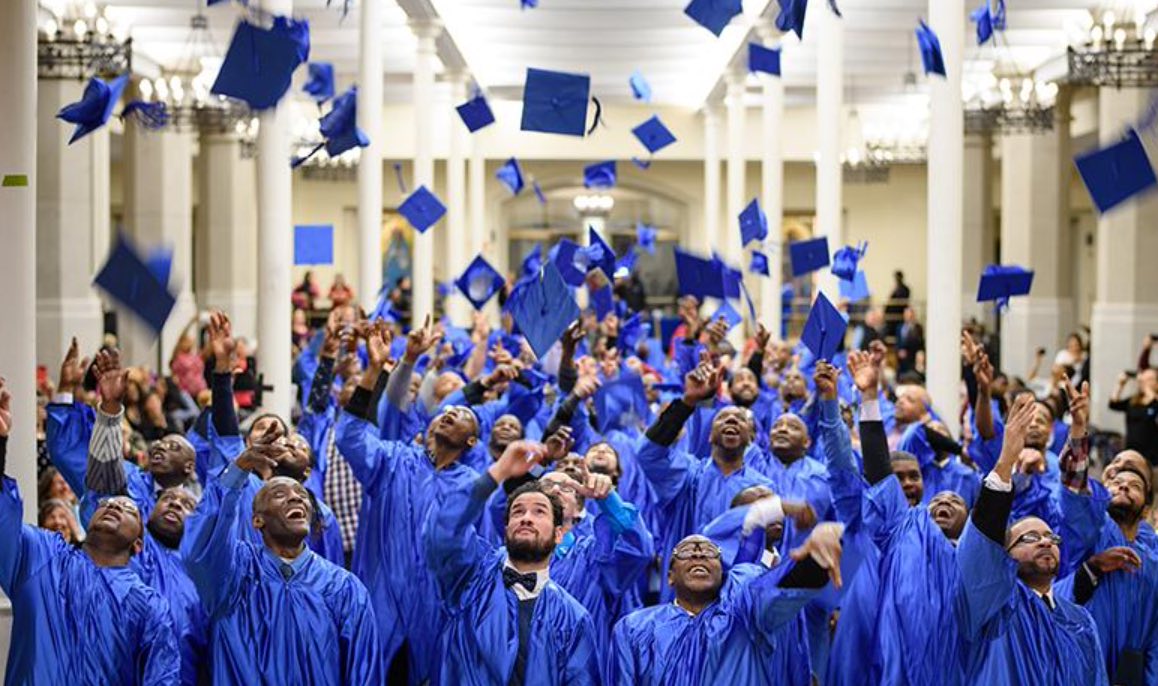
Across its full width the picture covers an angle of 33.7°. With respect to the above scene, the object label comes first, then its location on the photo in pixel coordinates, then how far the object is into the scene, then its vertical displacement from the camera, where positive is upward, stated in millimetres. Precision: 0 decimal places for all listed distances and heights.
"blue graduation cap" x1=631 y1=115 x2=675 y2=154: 19109 +1656
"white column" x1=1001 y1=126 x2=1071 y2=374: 29469 +940
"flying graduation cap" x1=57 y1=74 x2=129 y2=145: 9383 +952
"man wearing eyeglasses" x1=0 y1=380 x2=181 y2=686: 6980 -1186
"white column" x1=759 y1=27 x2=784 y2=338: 23625 +1424
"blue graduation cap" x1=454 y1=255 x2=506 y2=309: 17047 +157
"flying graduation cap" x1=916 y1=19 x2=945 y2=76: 13641 +1796
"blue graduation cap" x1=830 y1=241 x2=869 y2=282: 16438 +323
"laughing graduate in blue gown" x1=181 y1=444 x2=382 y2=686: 7051 -1124
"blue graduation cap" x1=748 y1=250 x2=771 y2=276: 19406 +345
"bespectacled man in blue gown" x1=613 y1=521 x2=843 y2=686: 6859 -1203
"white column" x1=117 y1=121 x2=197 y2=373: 28812 +1619
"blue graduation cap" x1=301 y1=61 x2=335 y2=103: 16328 +1920
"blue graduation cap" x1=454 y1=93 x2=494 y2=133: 17047 +1678
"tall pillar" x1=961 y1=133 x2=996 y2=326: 33562 +1516
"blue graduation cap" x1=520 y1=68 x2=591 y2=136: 12344 +1304
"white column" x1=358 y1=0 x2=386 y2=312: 18328 +1123
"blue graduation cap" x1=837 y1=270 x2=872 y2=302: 16703 +100
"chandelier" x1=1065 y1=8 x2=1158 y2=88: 19047 +2482
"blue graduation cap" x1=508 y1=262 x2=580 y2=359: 10609 -70
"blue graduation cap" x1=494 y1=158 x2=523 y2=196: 20719 +1373
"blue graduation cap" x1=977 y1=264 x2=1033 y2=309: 13000 +111
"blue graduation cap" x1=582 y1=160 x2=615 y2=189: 20656 +1363
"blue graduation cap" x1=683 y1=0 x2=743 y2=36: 13361 +2019
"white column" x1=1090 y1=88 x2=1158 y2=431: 24031 +67
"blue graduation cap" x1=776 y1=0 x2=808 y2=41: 10086 +1523
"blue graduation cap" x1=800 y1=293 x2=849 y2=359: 10367 -166
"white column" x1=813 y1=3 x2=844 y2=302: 19828 +1878
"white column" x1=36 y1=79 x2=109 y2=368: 22016 +659
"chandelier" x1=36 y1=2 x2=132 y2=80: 18109 +2489
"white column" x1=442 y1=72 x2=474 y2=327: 27422 +1311
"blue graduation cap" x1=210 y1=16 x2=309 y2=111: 9203 +1143
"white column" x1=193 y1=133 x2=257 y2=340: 33000 +1193
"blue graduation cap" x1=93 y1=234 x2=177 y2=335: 8352 +60
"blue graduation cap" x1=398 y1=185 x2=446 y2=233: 16983 +805
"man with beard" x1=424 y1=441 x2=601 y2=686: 6934 -1120
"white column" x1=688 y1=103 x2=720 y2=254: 33125 +2544
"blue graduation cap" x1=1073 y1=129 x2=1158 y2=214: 9742 +647
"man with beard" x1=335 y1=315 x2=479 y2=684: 8992 -968
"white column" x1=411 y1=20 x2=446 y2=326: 22344 +1844
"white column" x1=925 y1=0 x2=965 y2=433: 14125 +648
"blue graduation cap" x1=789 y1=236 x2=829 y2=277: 16828 +391
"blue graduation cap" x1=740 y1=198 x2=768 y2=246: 17953 +719
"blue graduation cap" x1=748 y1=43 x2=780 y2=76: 20562 +2630
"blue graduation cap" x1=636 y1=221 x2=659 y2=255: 22016 +718
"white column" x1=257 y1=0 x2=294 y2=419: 13789 +256
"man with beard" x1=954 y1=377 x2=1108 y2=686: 7055 -1219
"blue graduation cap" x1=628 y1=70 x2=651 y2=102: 19094 +2180
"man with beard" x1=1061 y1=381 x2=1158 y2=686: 8148 -1128
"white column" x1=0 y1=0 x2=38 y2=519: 7875 +320
